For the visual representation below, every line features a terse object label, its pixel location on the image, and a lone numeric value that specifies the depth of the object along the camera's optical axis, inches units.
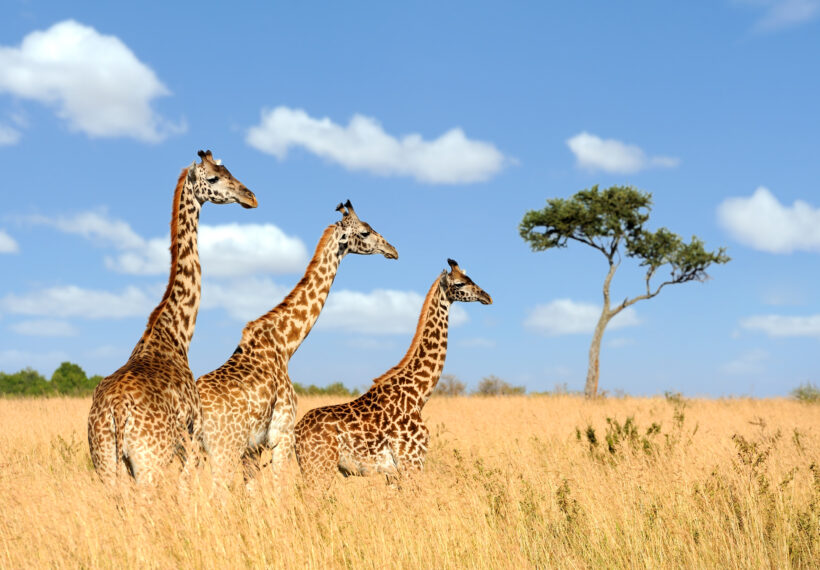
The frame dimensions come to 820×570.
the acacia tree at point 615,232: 2844.5
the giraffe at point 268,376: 605.6
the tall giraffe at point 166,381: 499.5
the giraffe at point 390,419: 639.1
